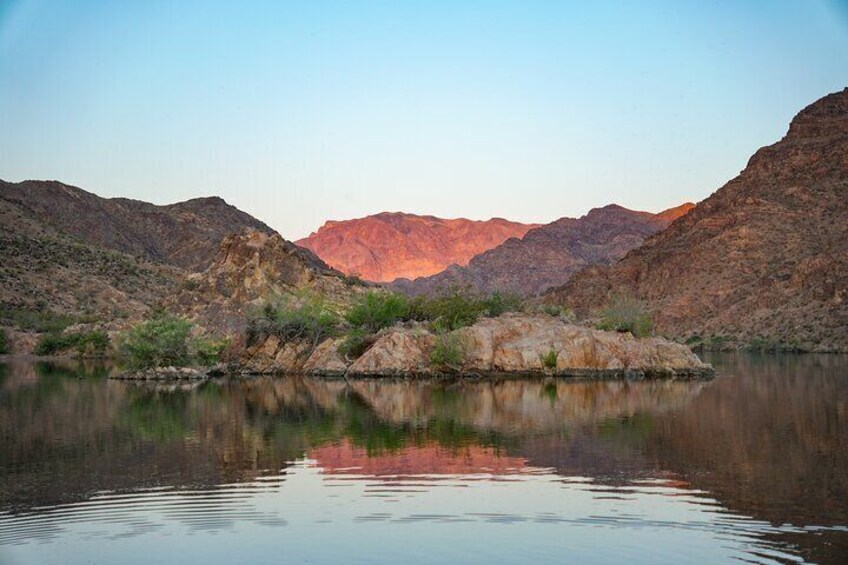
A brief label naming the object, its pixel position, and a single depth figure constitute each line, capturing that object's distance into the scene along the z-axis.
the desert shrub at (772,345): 98.94
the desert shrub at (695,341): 111.75
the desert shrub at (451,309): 66.62
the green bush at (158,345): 63.34
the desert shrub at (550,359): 60.56
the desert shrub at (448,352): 61.28
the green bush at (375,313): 68.19
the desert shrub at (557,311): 75.62
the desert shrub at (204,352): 68.15
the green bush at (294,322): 67.44
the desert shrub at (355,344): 65.50
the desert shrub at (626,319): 66.31
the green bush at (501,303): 71.81
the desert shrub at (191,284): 89.38
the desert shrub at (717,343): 110.88
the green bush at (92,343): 93.06
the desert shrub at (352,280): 99.31
